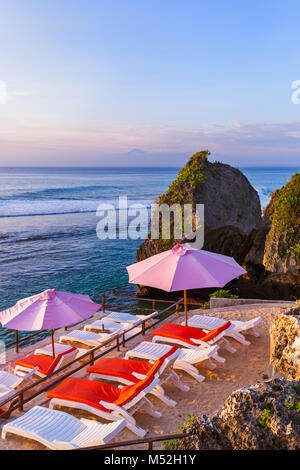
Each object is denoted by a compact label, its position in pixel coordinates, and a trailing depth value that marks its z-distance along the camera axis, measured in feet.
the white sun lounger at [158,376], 24.48
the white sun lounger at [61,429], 18.30
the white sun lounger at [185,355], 27.48
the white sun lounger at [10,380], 26.84
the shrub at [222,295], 49.24
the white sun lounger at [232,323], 33.09
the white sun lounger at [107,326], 39.17
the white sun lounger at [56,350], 33.02
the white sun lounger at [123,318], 41.27
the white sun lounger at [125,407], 20.84
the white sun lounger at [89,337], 35.65
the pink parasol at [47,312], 27.55
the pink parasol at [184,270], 29.99
